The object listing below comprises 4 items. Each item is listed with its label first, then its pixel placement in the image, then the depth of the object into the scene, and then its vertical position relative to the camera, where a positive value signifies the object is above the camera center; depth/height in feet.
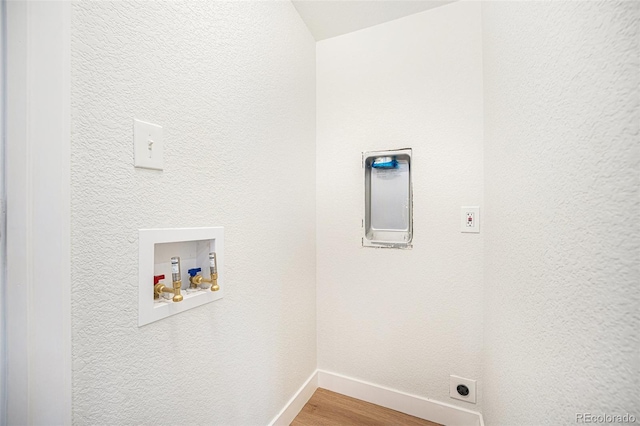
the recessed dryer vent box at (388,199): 4.94 +0.30
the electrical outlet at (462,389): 4.33 -2.96
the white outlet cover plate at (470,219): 4.34 -0.09
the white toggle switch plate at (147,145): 2.25 +0.64
